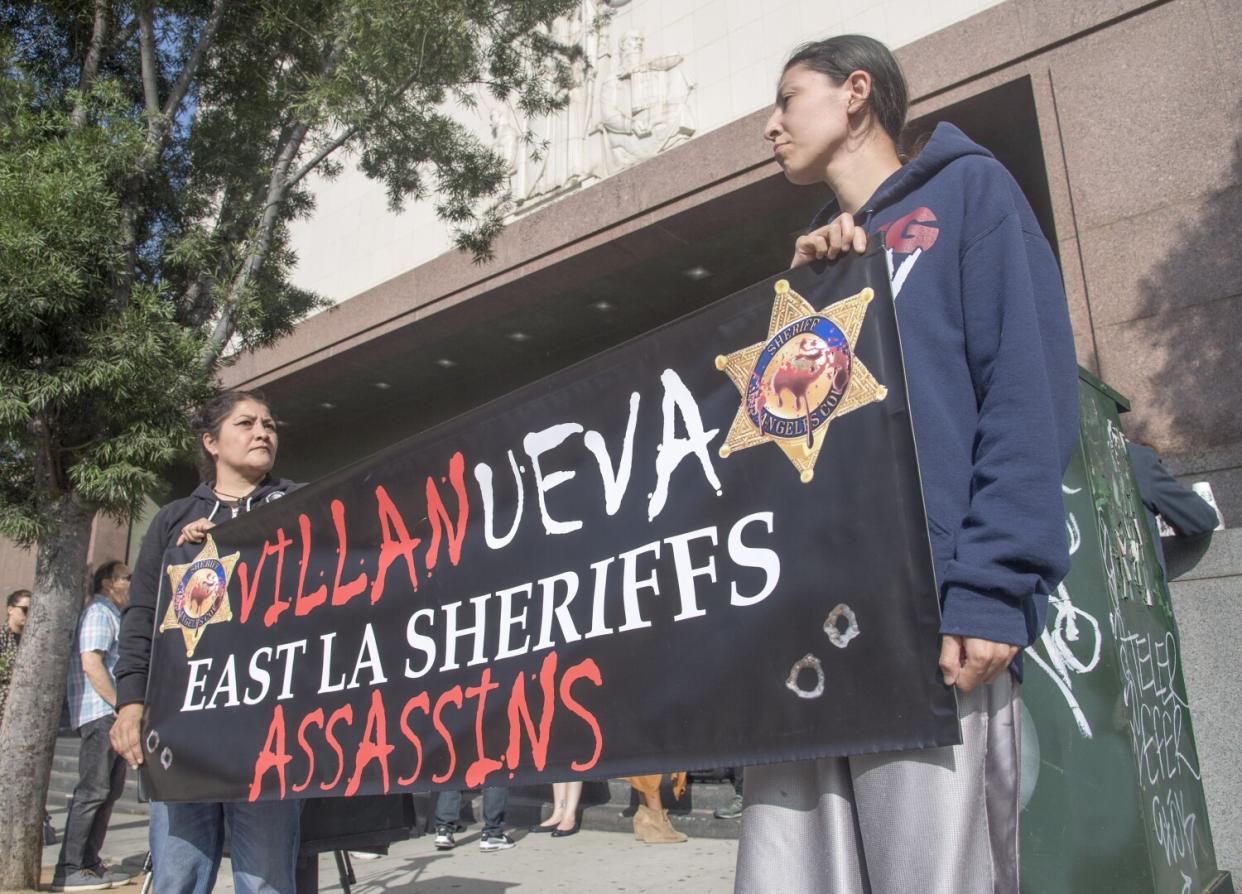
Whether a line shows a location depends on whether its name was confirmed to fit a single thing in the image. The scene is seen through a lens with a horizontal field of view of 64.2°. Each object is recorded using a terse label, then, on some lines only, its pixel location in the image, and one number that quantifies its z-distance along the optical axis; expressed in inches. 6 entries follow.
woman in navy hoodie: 56.2
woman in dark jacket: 112.5
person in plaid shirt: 227.9
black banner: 63.3
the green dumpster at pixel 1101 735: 99.5
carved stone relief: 454.3
